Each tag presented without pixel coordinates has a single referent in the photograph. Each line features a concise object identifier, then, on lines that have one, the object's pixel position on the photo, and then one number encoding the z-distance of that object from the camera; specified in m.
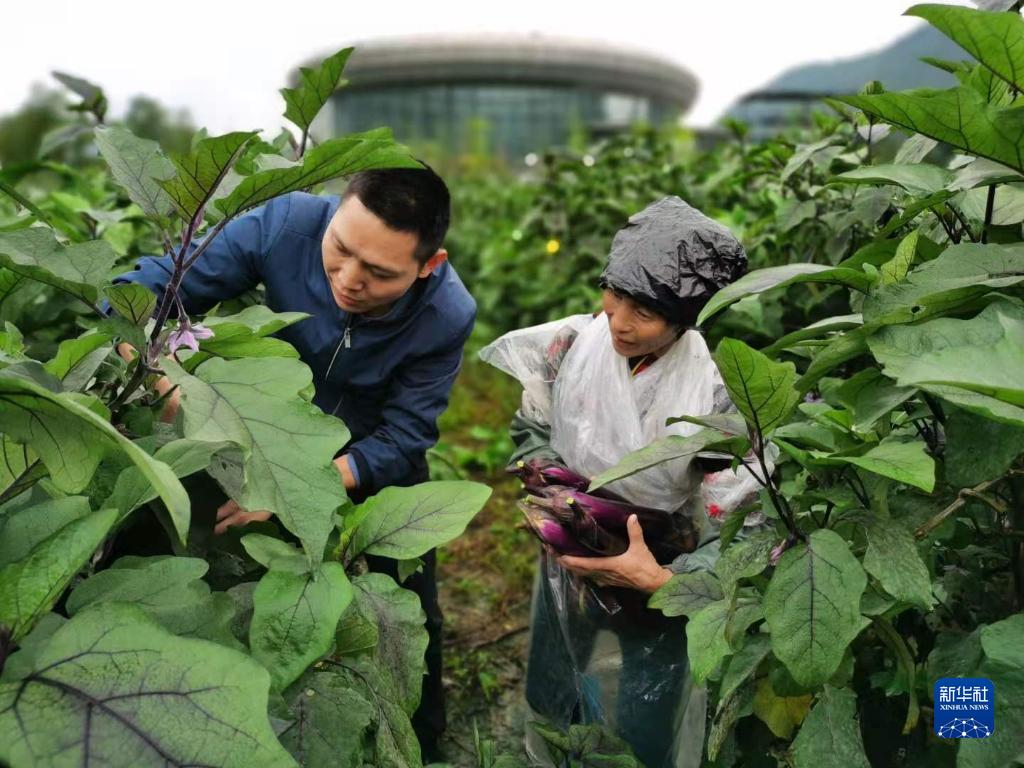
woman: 1.78
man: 1.93
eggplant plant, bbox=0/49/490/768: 0.73
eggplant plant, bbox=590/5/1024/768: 0.94
